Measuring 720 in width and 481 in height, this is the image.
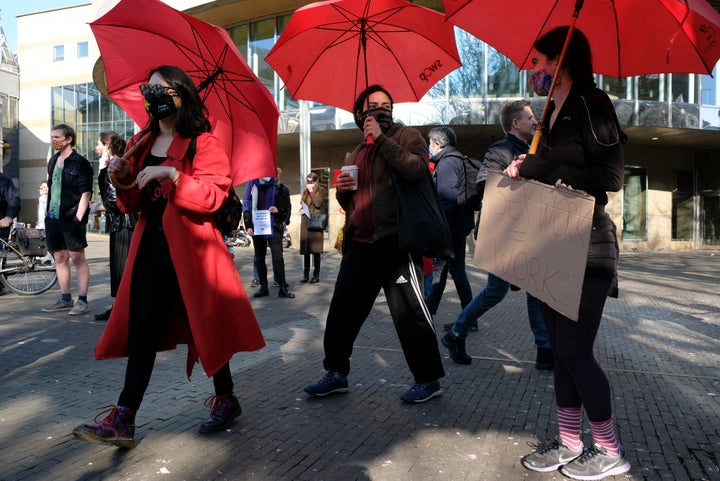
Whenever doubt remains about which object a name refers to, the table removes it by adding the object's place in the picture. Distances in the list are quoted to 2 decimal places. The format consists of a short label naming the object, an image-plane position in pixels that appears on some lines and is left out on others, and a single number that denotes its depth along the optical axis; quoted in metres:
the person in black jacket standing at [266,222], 8.72
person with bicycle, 8.45
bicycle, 8.51
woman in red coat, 3.03
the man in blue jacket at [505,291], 4.42
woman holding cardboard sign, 2.62
